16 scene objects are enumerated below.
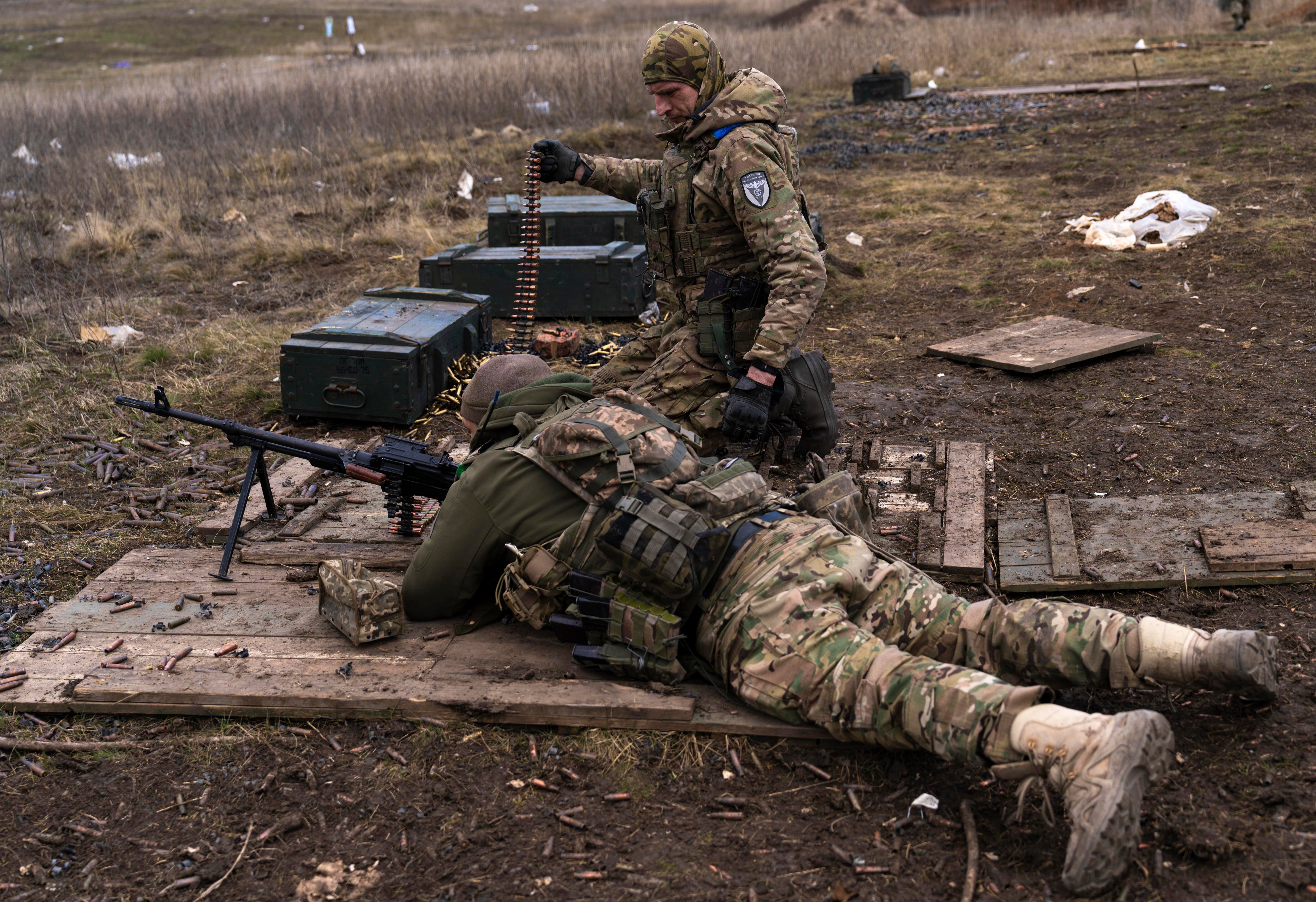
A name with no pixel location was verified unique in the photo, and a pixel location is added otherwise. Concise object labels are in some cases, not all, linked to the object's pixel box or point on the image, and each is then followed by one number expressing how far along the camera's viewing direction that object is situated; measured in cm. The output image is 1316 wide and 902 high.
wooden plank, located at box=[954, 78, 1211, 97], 1659
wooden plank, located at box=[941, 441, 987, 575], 462
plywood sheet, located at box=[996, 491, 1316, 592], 434
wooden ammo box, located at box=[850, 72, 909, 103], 1834
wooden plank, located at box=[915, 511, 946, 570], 464
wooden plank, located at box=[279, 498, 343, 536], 524
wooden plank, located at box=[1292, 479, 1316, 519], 463
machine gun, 455
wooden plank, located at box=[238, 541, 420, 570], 491
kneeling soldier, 470
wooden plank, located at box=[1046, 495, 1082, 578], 445
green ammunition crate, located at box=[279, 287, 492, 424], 684
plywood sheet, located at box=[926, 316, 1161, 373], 705
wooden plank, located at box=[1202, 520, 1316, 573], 422
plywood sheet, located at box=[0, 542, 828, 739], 362
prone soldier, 287
